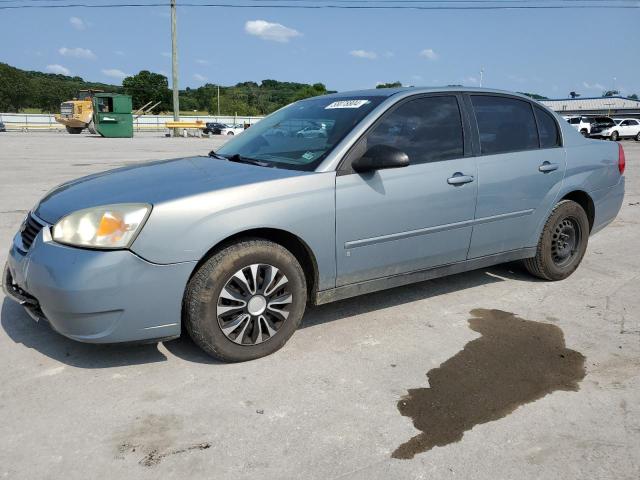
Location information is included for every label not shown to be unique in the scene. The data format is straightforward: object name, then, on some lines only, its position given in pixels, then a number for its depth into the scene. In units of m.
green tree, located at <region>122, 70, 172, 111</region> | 92.00
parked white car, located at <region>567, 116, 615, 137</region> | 35.78
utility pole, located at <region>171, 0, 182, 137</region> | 33.66
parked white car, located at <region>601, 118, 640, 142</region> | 35.56
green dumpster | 31.08
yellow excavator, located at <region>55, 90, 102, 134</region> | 35.88
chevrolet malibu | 2.87
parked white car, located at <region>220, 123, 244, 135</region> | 46.84
